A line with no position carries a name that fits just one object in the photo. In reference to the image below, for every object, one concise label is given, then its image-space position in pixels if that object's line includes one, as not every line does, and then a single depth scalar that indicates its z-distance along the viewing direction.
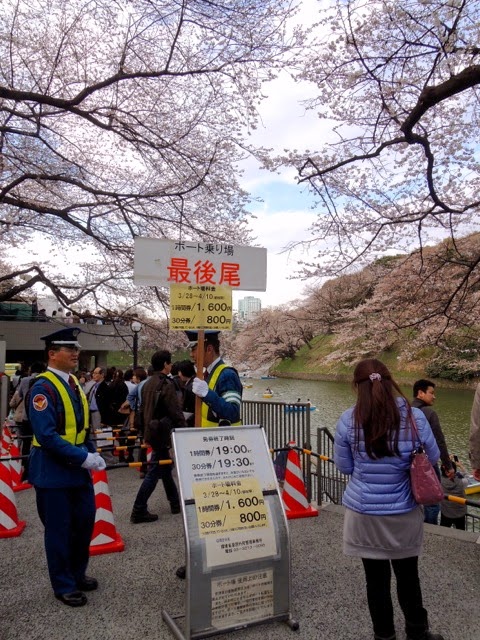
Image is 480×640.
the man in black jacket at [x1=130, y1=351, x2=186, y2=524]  5.74
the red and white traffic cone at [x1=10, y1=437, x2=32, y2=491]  7.57
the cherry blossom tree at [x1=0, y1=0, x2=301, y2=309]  8.33
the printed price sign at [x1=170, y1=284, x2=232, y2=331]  3.98
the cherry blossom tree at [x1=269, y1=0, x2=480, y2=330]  5.93
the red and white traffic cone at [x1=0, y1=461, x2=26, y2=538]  5.29
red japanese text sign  4.00
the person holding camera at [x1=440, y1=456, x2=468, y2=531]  6.41
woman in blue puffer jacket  2.83
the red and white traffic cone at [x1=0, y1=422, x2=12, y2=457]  7.74
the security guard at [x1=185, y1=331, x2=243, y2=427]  3.77
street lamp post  15.11
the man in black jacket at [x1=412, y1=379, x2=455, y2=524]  5.62
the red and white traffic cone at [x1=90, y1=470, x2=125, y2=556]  4.75
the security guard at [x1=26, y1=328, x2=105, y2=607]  3.52
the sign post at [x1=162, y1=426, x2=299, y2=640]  3.05
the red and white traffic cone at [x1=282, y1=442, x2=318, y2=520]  5.76
